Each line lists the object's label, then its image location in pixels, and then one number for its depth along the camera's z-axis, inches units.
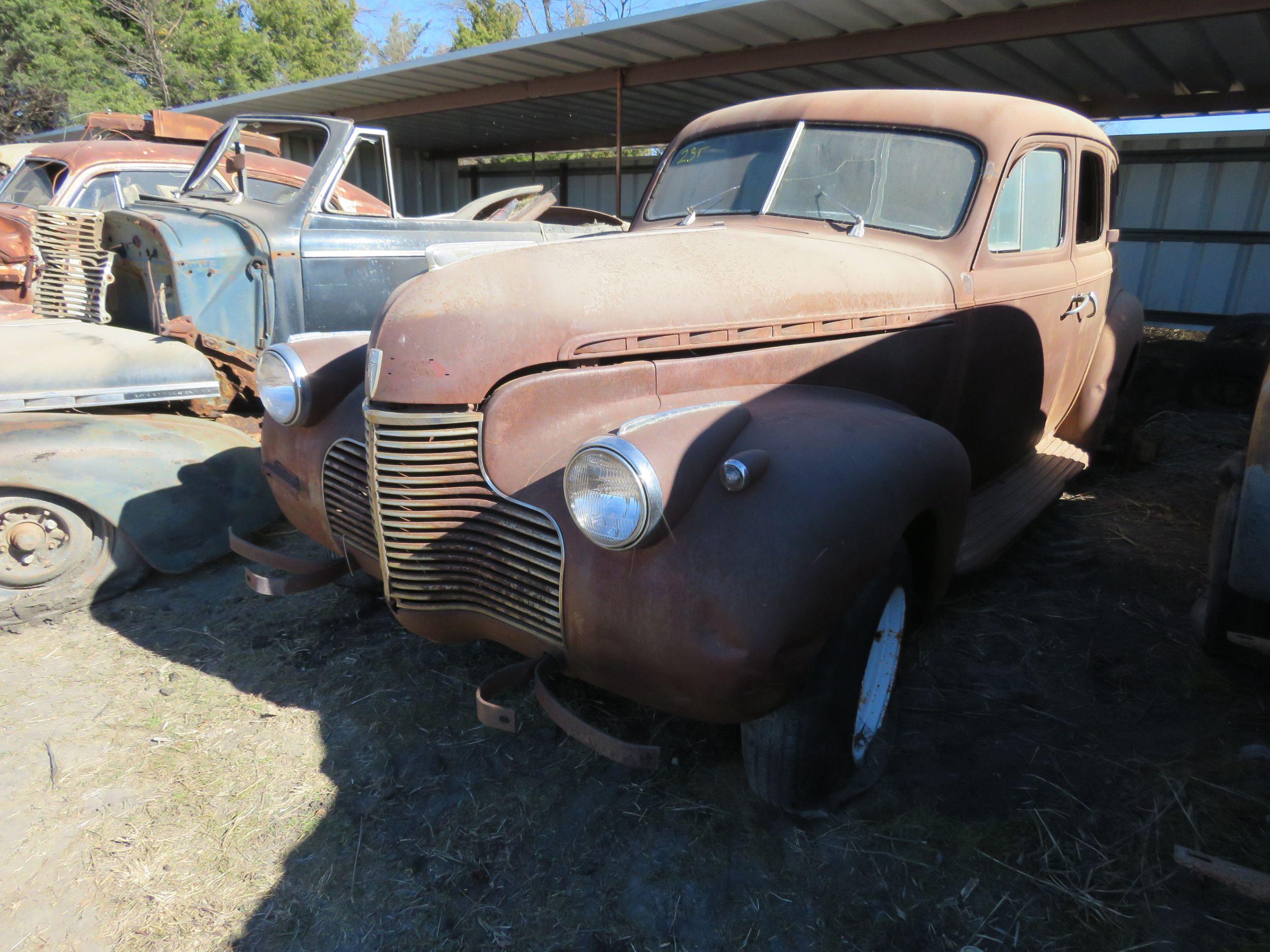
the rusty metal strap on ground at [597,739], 73.7
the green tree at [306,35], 1001.5
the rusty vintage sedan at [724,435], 70.5
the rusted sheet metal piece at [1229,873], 75.7
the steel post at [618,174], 312.3
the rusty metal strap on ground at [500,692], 78.9
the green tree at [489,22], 1135.6
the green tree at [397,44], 1373.0
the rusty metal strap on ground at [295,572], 102.1
